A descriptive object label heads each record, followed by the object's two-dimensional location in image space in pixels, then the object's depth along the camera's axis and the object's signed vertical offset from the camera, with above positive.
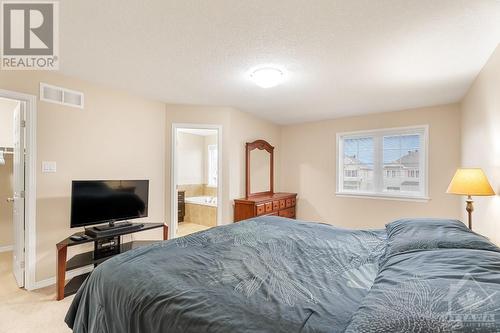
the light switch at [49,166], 2.80 -0.02
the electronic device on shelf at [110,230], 2.77 -0.74
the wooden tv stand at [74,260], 2.50 -1.04
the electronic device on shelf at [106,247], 2.88 -0.96
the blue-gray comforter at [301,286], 0.80 -0.55
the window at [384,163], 3.98 +0.06
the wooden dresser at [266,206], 4.04 -0.68
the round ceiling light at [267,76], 2.60 +0.94
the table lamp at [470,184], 2.17 -0.16
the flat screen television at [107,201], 2.78 -0.42
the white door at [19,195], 2.70 -0.32
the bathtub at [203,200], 6.02 -0.87
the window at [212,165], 7.17 +0.02
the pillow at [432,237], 1.35 -0.41
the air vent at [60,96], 2.80 +0.81
